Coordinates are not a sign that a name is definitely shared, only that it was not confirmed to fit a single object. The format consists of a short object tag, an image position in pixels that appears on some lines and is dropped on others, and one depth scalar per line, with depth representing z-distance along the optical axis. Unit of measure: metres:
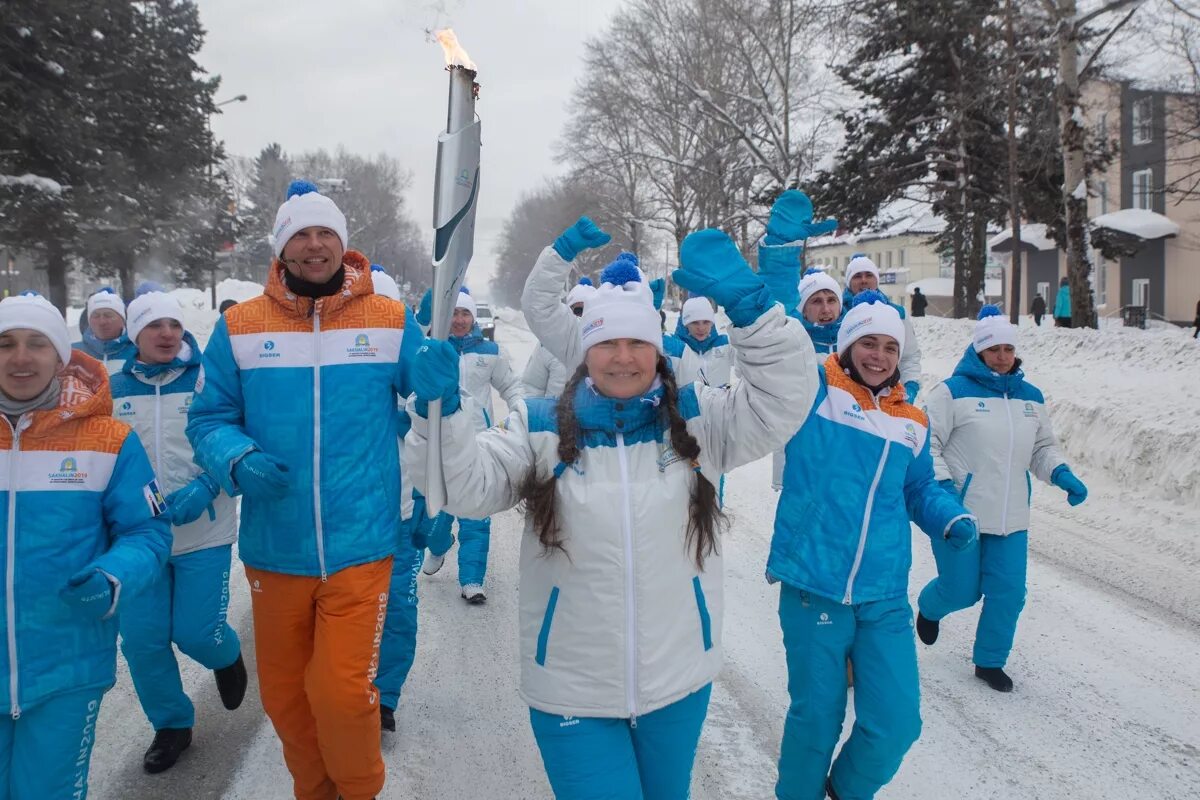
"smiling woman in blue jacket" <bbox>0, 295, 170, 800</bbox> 2.65
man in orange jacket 3.09
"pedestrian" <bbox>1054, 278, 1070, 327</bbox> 25.13
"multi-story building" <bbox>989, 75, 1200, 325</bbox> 32.19
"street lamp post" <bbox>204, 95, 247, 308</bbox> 28.67
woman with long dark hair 2.50
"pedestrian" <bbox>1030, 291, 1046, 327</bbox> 30.83
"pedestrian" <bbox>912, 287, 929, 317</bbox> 26.97
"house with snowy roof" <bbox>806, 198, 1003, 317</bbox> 58.62
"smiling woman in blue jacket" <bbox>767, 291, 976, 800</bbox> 3.27
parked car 32.89
